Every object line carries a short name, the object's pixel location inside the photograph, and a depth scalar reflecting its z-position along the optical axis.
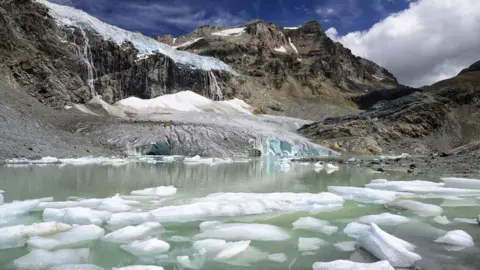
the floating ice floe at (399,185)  11.14
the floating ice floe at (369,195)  9.12
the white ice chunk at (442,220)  6.74
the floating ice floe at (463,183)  11.26
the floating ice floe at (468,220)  6.79
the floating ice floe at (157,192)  9.77
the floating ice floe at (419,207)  7.59
